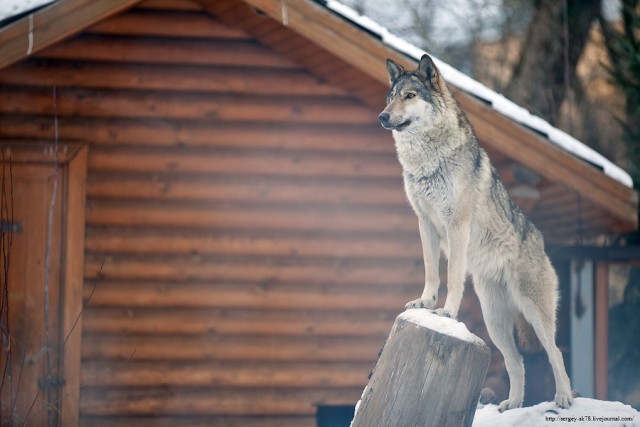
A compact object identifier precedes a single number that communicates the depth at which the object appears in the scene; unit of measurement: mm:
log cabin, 14195
